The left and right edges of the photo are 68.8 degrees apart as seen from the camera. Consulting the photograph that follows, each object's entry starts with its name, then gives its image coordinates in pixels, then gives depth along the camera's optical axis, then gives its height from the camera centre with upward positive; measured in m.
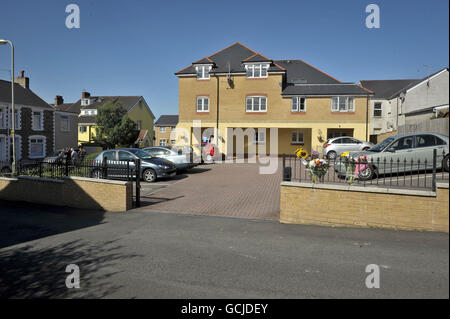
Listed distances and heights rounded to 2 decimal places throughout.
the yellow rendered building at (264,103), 29.02 +4.36
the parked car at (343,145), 22.05 +0.43
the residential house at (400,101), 32.91 +5.97
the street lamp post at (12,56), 19.51 +5.59
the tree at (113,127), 44.12 +3.09
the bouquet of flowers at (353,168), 8.14 -0.41
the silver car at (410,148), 11.02 +0.14
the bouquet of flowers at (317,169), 8.70 -0.47
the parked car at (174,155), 18.41 -0.29
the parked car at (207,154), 23.69 -0.26
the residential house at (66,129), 39.62 +2.52
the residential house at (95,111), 54.34 +6.68
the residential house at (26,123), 32.81 +2.76
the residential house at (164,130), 63.22 +3.93
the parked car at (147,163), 16.00 -0.64
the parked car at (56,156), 26.53 -0.57
